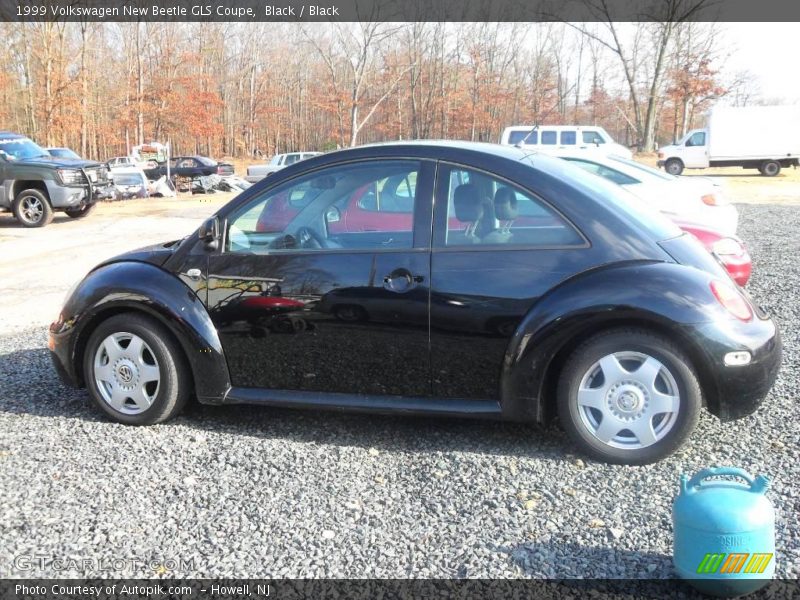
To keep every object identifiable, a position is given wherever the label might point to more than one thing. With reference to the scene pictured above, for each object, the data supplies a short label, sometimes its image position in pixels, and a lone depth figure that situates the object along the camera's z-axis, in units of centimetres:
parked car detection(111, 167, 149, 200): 2807
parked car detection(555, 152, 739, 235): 913
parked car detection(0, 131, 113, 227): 1706
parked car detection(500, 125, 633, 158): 2661
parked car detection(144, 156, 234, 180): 3756
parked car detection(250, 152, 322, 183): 3412
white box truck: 3272
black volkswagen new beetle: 349
